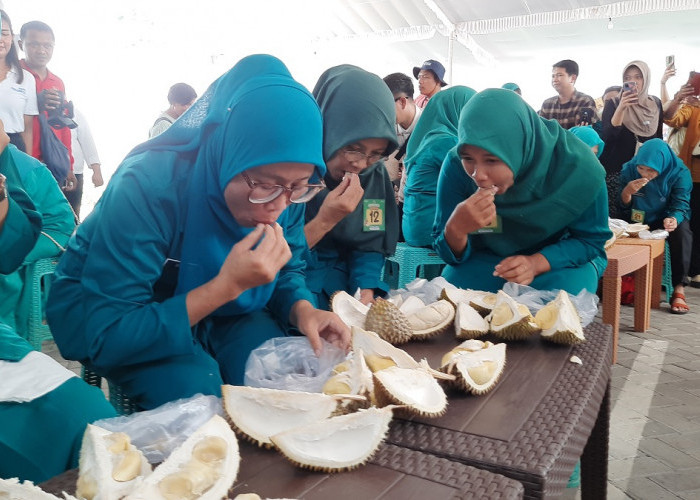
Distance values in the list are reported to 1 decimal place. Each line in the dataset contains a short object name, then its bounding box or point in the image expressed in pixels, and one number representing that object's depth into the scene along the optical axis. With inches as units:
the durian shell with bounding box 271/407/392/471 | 30.3
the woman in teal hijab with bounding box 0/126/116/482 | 38.8
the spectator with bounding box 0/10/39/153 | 118.4
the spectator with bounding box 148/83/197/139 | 203.3
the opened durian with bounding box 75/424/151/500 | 27.0
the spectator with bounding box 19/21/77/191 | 134.6
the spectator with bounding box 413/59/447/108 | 179.8
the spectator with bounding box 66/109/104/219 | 172.6
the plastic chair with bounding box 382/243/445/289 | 117.3
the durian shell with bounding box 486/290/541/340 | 52.5
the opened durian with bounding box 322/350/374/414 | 35.6
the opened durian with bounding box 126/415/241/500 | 27.0
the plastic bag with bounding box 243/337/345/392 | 42.7
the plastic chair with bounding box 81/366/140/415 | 55.2
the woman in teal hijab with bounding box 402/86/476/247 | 117.2
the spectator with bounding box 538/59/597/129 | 196.1
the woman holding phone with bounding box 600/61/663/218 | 196.4
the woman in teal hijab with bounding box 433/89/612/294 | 77.5
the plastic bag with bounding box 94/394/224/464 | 32.8
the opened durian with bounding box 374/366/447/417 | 36.0
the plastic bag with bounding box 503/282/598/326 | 61.0
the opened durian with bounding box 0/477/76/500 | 24.9
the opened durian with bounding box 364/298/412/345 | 51.4
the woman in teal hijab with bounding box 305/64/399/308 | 78.3
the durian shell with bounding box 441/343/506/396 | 40.7
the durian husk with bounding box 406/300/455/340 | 53.8
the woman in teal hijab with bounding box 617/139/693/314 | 172.9
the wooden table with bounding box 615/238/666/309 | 178.8
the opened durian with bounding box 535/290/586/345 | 51.6
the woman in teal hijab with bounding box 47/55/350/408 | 46.9
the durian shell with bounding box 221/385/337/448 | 33.8
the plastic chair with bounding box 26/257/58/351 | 88.0
